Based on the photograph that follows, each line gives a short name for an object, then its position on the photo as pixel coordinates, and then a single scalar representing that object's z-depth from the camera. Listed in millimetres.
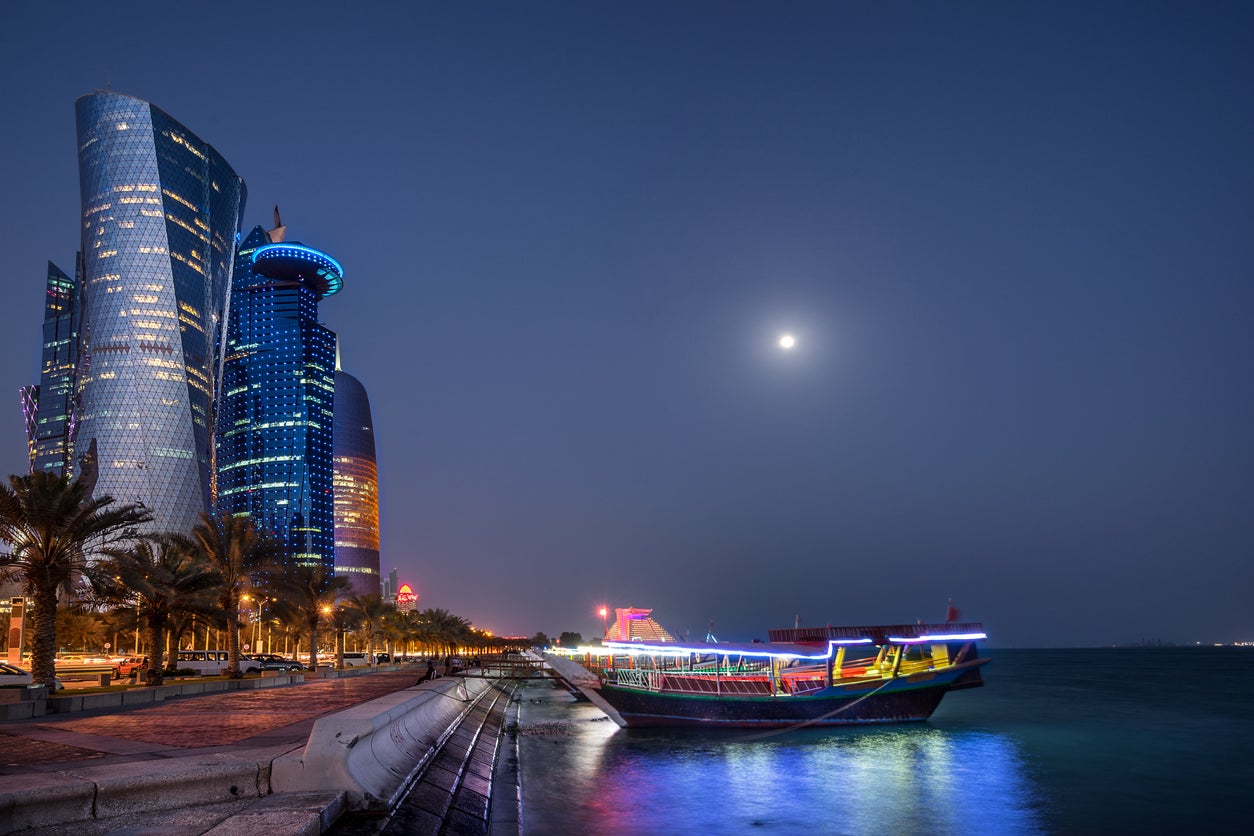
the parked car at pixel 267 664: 57441
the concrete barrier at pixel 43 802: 7672
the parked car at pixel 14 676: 36094
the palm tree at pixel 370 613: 73750
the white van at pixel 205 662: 54344
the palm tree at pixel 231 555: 41562
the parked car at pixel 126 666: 50206
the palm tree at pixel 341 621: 64262
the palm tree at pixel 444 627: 107938
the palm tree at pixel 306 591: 54375
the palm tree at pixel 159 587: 32875
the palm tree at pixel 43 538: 27469
